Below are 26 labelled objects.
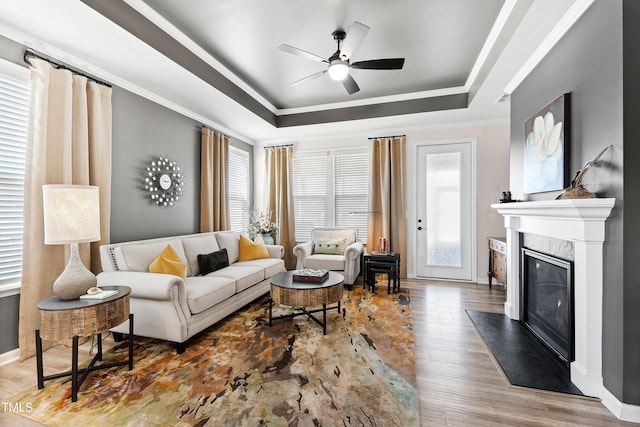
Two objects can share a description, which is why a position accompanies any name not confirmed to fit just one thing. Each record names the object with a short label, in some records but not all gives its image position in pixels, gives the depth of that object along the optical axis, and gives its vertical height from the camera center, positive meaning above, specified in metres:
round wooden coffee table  2.80 -0.81
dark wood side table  4.19 -0.80
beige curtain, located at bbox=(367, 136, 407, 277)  4.97 +0.20
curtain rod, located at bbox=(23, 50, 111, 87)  2.38 +1.33
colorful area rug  1.70 -1.21
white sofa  2.45 -0.74
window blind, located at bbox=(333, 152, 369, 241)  5.33 +0.40
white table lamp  1.98 -0.09
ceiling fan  2.50 +1.41
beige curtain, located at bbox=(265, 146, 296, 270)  5.59 +0.32
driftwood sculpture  1.92 +0.17
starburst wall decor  3.52 +0.40
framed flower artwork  2.28 +0.56
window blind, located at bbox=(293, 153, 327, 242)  5.59 +0.37
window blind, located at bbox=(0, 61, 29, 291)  2.31 +0.40
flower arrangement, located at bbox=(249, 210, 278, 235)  5.11 -0.24
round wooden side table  1.87 -0.73
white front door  4.77 +0.01
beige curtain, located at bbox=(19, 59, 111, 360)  2.36 +0.50
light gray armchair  4.31 -0.65
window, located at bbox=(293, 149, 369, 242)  5.35 +0.42
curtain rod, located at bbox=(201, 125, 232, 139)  4.43 +1.34
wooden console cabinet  3.68 -0.66
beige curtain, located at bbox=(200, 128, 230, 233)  4.34 +0.48
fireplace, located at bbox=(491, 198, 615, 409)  1.85 -0.45
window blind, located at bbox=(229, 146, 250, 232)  5.26 +0.45
